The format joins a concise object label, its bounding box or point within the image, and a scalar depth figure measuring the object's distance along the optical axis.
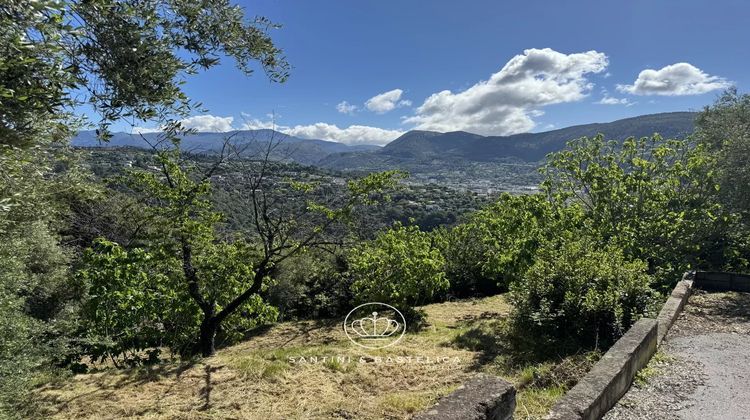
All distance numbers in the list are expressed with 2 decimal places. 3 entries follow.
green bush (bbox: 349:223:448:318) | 11.51
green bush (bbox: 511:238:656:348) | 6.51
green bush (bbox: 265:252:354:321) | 16.73
